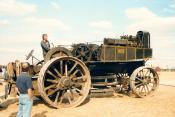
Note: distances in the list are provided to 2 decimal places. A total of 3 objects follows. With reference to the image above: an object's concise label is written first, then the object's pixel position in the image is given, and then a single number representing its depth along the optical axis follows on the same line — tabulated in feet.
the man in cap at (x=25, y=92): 26.43
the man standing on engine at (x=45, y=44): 40.78
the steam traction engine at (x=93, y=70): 37.93
